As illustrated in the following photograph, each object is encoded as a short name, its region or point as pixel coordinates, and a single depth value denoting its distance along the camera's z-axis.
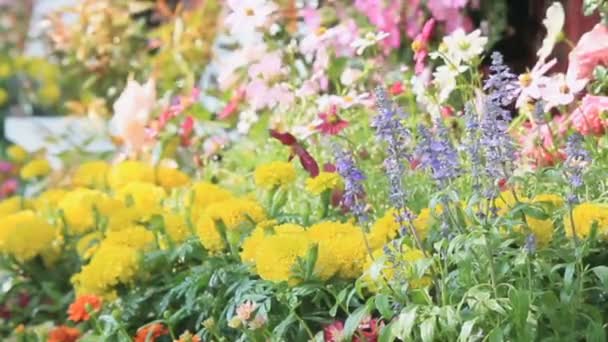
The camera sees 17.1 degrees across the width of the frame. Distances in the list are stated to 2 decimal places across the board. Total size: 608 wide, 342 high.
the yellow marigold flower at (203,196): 2.56
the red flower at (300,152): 2.47
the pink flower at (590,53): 2.39
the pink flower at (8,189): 3.59
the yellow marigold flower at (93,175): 3.03
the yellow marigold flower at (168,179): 2.92
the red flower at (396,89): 2.60
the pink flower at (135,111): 3.05
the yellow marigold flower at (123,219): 2.63
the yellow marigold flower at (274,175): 2.43
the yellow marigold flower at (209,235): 2.39
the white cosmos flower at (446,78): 2.34
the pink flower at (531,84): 2.27
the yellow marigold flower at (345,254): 2.23
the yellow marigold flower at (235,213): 2.40
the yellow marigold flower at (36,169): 3.18
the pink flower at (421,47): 2.37
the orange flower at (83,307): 2.45
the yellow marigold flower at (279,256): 2.22
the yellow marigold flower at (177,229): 2.51
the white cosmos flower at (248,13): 2.64
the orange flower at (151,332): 2.36
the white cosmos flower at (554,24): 2.36
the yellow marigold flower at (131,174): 2.91
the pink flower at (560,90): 2.29
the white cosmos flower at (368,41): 2.43
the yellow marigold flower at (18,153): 3.62
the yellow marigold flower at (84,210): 2.70
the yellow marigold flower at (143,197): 2.68
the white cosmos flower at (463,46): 2.32
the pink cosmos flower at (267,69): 2.67
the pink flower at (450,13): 2.85
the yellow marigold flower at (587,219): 2.15
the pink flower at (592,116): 2.35
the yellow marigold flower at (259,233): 2.30
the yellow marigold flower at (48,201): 2.86
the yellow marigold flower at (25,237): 2.66
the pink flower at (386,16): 2.87
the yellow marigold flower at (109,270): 2.45
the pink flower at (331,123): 2.47
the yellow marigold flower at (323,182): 2.36
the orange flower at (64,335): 2.50
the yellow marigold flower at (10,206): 2.91
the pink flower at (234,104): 2.92
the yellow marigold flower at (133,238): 2.50
